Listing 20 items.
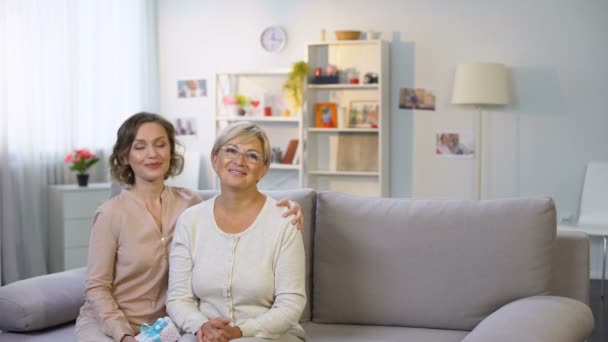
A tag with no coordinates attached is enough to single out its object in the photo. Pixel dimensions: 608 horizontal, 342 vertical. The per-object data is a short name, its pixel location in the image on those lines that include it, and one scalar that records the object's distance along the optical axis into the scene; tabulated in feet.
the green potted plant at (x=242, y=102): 21.04
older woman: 7.61
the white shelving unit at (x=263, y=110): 21.01
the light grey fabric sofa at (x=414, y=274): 8.64
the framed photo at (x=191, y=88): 22.38
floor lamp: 18.61
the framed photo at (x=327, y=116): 20.35
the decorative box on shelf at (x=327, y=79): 20.16
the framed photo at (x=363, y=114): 19.97
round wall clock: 21.33
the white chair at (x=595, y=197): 18.49
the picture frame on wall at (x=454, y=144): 20.02
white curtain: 17.70
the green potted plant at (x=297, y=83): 19.90
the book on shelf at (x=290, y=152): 20.86
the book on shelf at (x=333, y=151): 20.79
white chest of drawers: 17.93
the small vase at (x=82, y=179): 18.43
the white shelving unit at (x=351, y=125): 19.86
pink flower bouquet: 18.38
